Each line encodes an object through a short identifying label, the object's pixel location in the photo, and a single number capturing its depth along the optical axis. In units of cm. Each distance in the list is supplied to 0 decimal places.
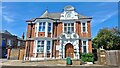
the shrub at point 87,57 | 1002
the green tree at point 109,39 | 1335
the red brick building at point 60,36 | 1199
